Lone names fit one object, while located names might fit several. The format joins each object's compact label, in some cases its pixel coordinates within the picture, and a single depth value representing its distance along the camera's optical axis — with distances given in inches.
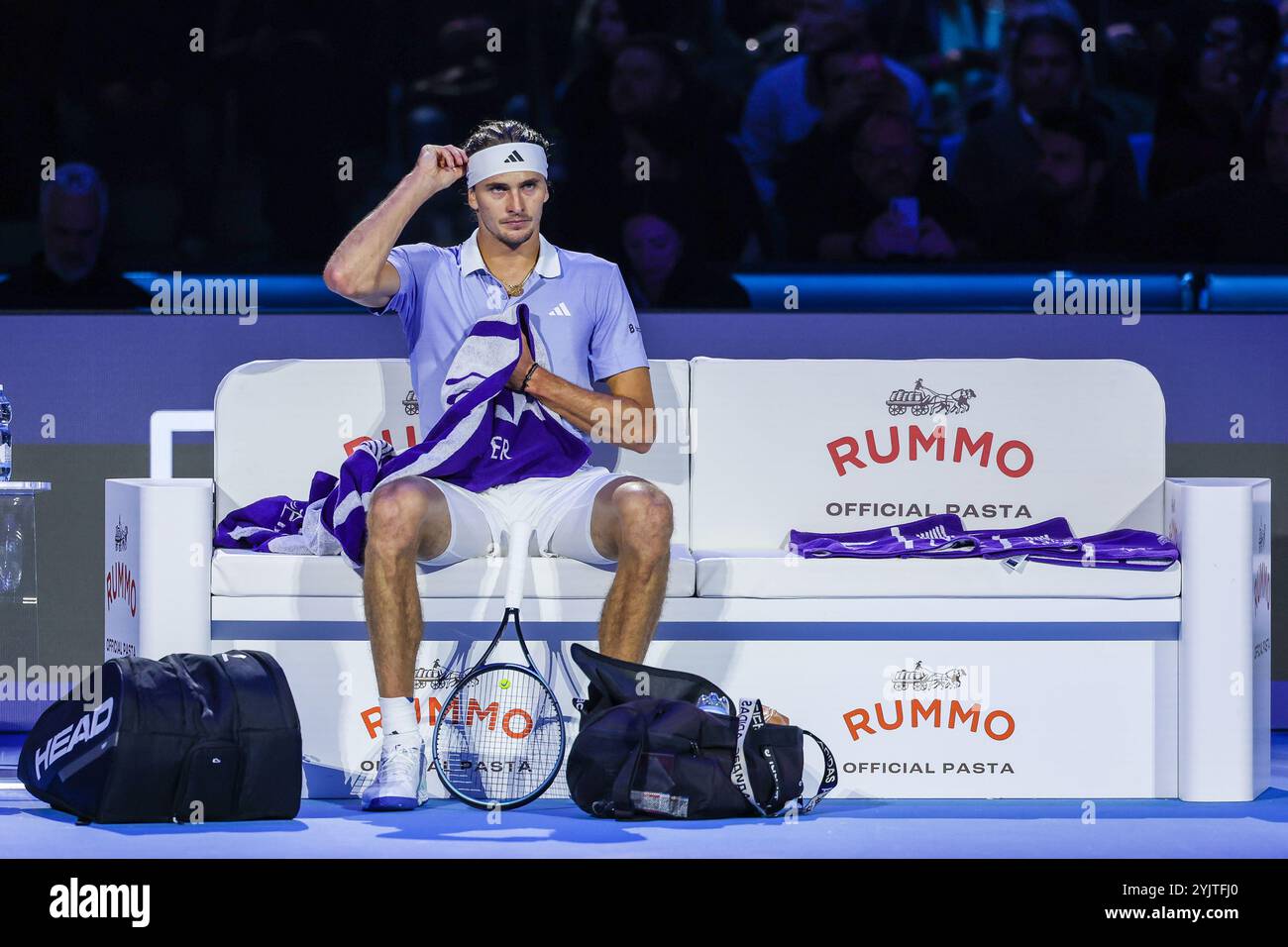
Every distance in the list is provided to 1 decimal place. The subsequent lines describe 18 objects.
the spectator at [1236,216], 431.8
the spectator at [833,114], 431.2
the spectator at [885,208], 430.9
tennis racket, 320.8
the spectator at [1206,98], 431.5
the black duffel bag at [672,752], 305.7
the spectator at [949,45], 430.6
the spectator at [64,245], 426.0
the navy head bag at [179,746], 295.0
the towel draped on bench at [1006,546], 337.7
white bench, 333.4
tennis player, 318.0
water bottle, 374.6
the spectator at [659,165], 431.2
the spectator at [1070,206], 431.8
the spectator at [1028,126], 431.8
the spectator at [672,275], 431.5
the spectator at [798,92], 430.9
